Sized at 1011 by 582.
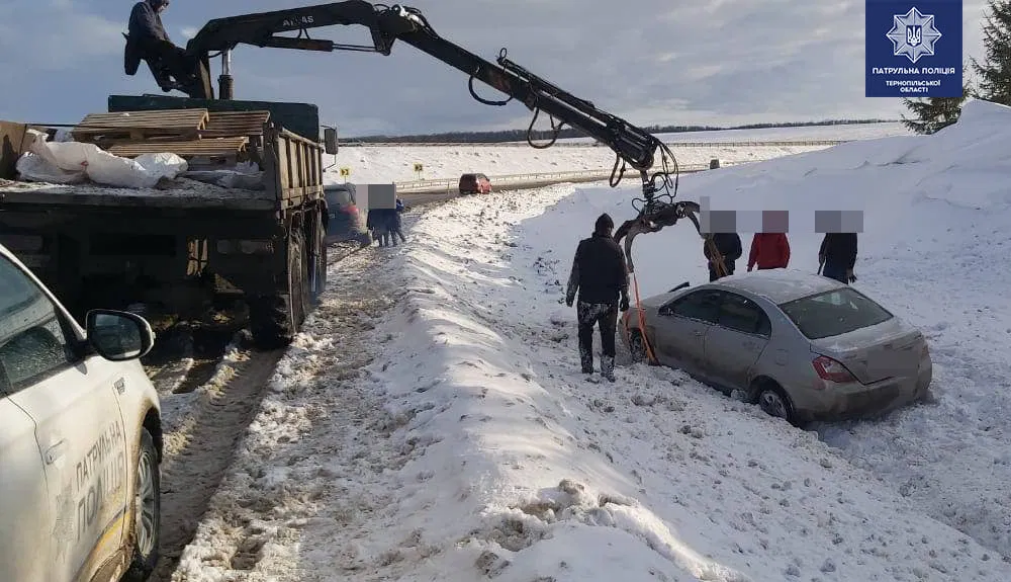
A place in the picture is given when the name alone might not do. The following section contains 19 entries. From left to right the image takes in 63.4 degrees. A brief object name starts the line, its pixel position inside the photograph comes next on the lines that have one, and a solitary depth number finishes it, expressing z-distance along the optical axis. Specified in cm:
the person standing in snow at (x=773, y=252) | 1186
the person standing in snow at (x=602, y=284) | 835
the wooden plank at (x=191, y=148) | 874
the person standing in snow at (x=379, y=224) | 1995
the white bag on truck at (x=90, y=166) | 794
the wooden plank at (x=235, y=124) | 937
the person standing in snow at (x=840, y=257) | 1190
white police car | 241
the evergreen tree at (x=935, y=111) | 3834
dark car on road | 1948
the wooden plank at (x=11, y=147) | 802
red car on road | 4134
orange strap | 962
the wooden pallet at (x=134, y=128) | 912
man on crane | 1079
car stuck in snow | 742
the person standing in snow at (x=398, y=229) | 1992
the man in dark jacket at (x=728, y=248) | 1229
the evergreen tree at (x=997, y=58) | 3316
